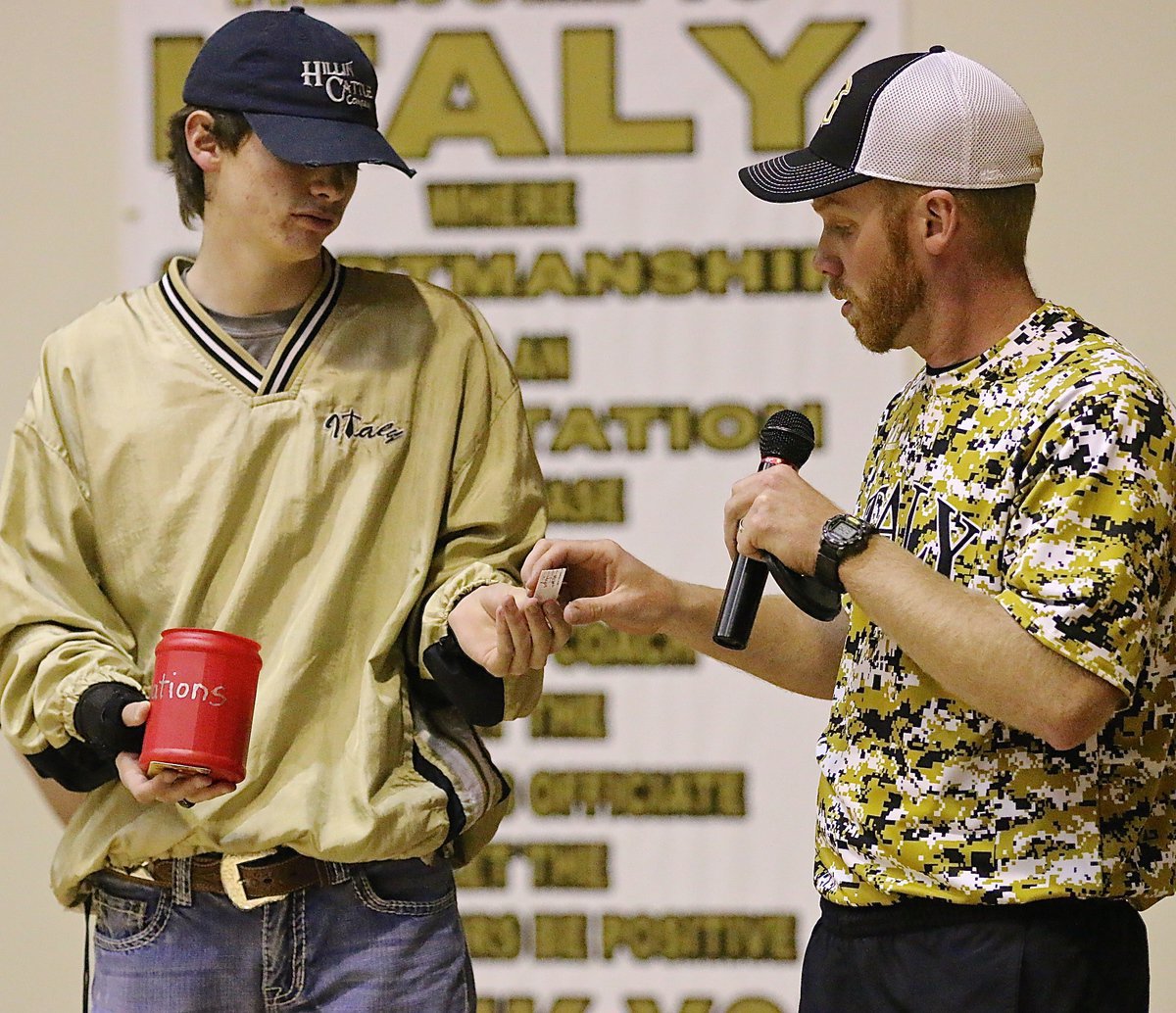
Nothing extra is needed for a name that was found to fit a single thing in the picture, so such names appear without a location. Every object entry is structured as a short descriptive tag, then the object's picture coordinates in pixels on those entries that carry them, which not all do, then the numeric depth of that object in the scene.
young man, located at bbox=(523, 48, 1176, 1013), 6.89
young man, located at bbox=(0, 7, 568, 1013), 7.15
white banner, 8.20
